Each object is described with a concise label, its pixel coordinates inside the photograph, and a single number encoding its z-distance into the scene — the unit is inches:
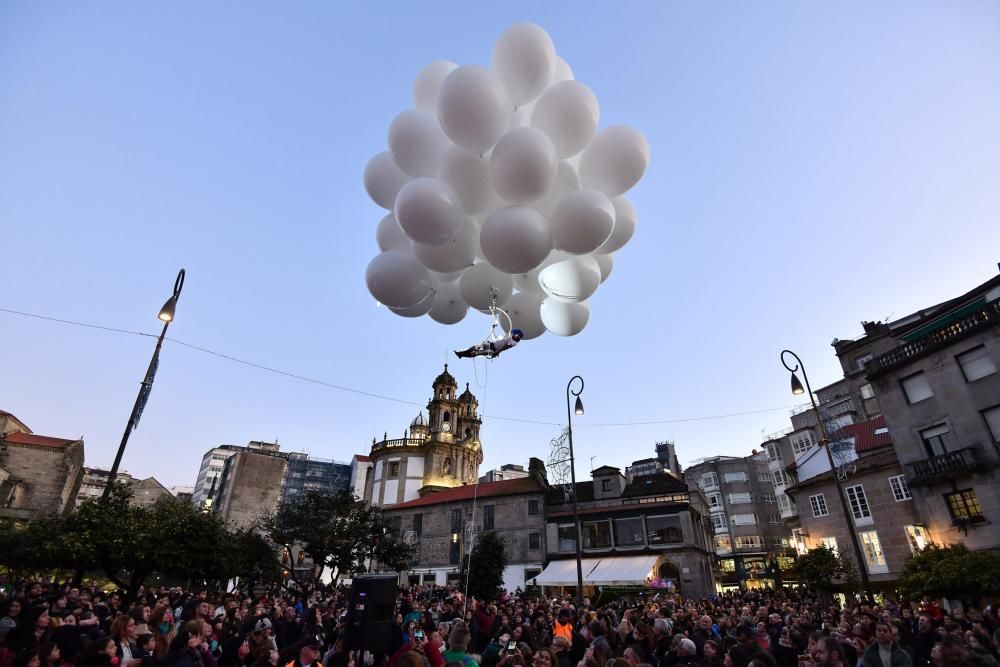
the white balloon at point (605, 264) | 237.9
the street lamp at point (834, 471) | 523.8
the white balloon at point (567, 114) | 187.5
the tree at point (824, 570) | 844.0
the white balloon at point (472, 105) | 172.6
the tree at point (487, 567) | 1128.2
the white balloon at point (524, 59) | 184.9
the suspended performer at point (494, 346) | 233.0
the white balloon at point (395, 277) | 208.8
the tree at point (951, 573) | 552.4
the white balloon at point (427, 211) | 178.4
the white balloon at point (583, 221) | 181.3
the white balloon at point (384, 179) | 220.5
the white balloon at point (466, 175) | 190.4
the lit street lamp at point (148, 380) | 390.5
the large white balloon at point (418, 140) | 196.1
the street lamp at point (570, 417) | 650.7
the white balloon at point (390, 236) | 224.4
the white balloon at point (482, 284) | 229.1
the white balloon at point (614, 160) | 197.0
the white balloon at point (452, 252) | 199.9
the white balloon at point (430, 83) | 209.5
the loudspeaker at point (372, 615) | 202.4
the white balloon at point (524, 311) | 240.4
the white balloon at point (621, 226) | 221.6
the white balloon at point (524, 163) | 170.2
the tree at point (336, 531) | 1131.9
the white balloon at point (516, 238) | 177.6
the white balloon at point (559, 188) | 199.2
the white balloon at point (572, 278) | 213.8
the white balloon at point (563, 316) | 234.1
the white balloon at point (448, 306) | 241.3
